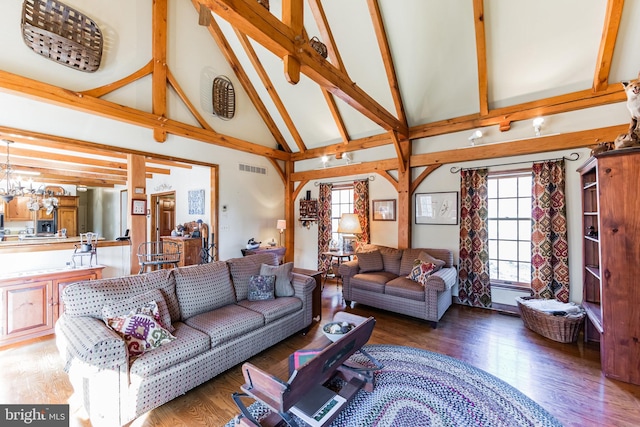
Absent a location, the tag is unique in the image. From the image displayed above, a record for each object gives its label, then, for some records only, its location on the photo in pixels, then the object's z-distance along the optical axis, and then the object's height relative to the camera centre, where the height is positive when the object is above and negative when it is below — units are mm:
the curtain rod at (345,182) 5418 +731
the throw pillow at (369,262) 4402 -790
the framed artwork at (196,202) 6039 +287
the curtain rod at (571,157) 3567 +783
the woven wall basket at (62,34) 3043 +2191
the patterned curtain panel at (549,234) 3594 -269
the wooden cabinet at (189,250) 5500 -740
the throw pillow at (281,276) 3251 -766
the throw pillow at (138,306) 2117 -758
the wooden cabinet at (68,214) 7949 +6
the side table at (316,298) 3479 -1097
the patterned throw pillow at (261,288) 3113 -873
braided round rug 1907 -1472
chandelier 4551 +441
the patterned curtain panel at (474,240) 4129 -409
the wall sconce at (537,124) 3648 +1259
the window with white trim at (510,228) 3979 -199
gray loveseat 3494 -988
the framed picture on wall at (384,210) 5145 +91
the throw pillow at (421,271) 3742 -823
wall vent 5697 +1022
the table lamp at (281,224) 6238 -225
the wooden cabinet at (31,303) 2844 -1007
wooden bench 1441 -979
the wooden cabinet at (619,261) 2301 -412
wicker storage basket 2990 -1278
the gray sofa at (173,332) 1759 -1010
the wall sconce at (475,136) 4098 +1223
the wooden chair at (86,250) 3619 -494
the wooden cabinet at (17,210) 6926 +109
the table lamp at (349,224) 4715 -171
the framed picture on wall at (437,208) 4461 +116
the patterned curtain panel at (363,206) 5438 +178
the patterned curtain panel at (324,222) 5969 -169
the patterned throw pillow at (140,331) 1975 -896
